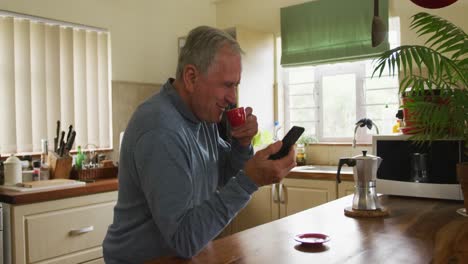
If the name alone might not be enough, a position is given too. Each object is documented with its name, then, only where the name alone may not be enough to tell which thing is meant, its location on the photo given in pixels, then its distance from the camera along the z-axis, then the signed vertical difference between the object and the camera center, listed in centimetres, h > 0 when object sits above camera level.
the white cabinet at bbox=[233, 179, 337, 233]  304 -56
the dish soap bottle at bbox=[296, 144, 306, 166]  375 -27
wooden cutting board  252 -33
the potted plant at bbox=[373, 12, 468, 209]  160 +13
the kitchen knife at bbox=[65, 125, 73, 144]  298 -3
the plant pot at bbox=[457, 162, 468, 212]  157 -20
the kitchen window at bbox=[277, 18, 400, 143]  351 +21
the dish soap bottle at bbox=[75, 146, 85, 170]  302 -23
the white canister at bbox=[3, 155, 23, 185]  262 -26
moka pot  166 -24
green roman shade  332 +73
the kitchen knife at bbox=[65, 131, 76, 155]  293 -10
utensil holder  288 -25
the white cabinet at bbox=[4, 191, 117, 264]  234 -58
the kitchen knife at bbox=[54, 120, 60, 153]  297 -9
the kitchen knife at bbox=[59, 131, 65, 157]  291 -11
